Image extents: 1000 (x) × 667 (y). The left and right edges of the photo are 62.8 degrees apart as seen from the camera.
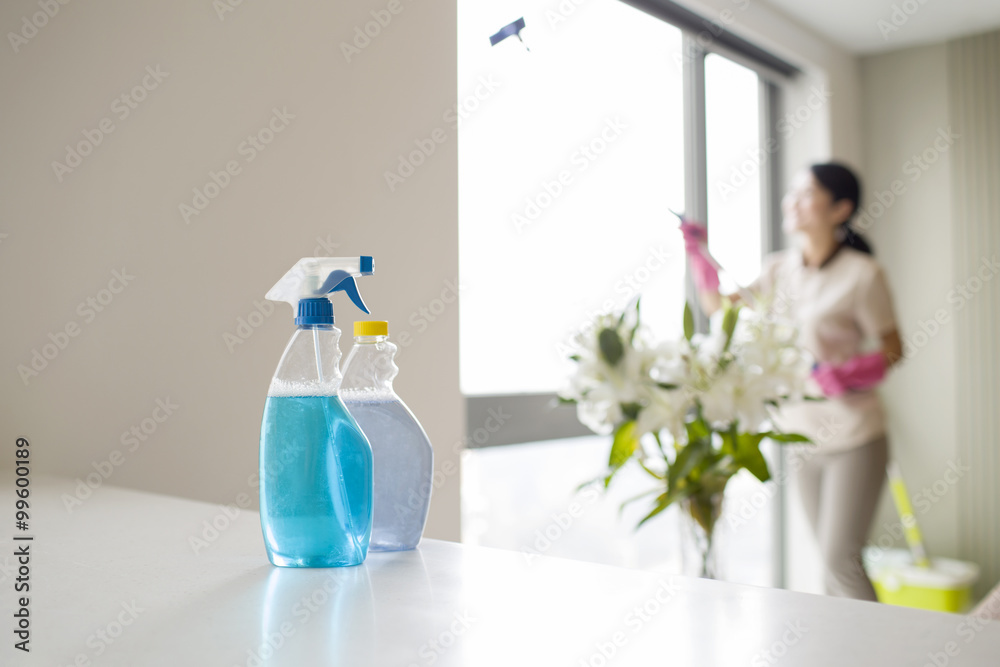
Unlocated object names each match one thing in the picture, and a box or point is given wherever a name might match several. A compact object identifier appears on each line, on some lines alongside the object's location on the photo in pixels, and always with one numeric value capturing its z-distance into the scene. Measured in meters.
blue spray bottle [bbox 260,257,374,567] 0.61
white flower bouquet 0.98
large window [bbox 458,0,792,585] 1.99
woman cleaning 2.25
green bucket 2.92
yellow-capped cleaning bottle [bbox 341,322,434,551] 0.70
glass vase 0.99
